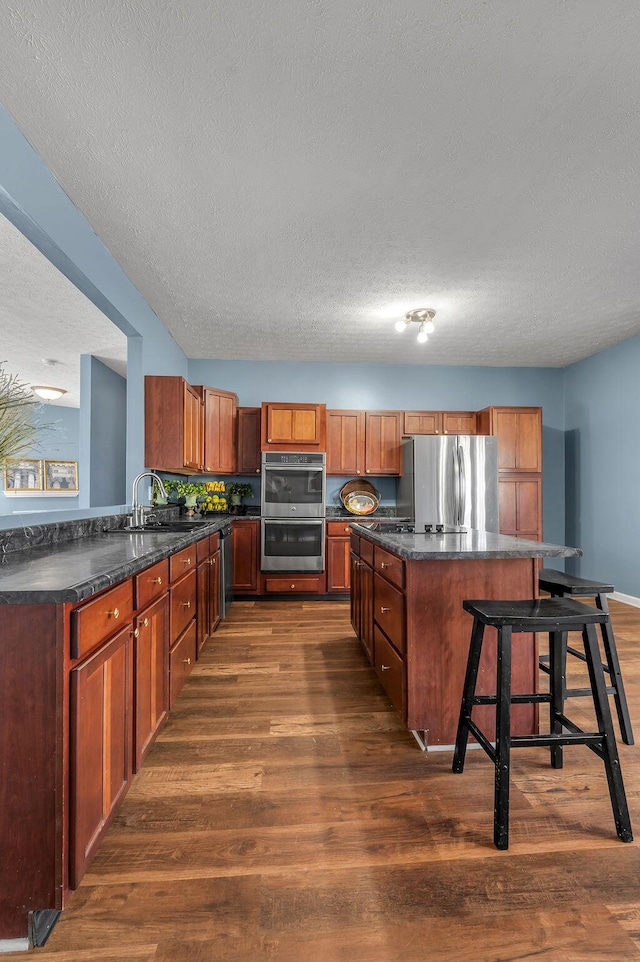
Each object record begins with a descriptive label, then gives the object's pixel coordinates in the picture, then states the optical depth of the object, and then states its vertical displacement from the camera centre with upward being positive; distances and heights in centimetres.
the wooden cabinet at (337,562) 498 -76
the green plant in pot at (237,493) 534 -1
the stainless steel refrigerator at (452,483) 491 +10
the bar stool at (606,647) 203 -69
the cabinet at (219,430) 488 +68
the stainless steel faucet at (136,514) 310 -16
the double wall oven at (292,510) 490 -20
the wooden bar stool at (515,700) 150 -72
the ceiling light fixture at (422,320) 389 +151
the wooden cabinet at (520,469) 523 +27
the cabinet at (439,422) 541 +83
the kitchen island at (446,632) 203 -62
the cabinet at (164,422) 379 +58
